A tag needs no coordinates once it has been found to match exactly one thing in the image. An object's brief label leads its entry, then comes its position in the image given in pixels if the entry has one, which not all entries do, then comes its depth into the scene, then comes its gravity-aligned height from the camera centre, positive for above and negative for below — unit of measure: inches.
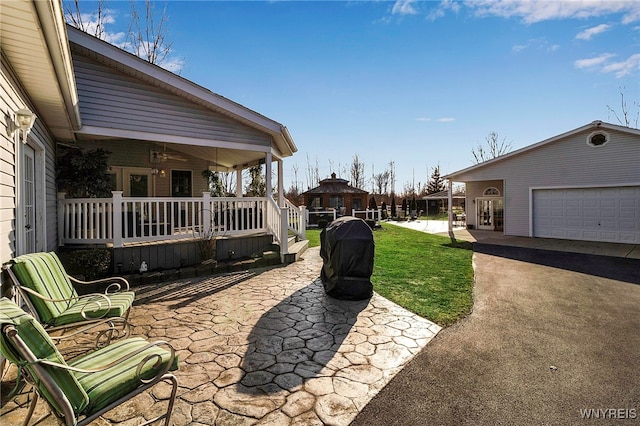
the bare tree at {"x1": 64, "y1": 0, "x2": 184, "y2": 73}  592.7 +358.6
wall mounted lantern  135.1 +40.8
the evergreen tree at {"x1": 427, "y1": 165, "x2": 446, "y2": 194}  1827.0 +151.6
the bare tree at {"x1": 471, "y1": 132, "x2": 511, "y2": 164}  1462.8 +289.7
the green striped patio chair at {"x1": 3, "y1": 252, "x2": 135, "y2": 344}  121.5 -38.1
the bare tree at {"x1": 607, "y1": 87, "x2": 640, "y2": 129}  954.7 +290.2
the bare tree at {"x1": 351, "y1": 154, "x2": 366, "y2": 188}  1820.9 +225.4
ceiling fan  398.3 +71.7
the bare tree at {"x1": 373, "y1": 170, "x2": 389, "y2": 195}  1909.4 +167.5
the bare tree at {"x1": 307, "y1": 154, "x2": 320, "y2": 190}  1859.0 +218.7
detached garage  479.2 +39.6
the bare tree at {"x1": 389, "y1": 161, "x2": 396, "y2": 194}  1932.8 +213.1
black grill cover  211.6 -36.8
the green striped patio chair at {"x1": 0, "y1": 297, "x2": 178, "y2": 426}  68.5 -42.9
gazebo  1134.4 +43.2
